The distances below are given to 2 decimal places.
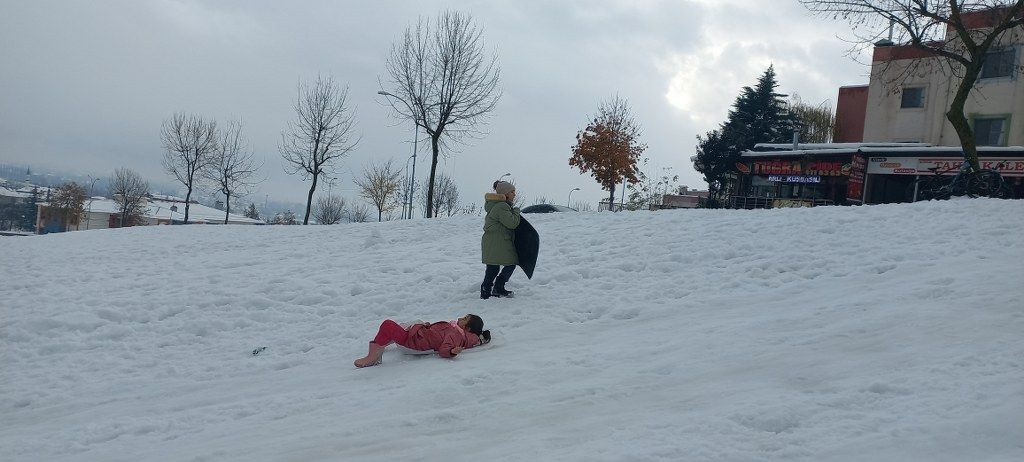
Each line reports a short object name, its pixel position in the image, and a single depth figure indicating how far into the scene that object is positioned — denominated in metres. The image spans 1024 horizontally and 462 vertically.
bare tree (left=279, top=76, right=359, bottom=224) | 34.94
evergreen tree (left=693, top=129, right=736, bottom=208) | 46.88
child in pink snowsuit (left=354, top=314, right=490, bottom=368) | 6.79
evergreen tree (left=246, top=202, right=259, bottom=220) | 110.19
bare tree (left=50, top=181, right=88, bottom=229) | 72.69
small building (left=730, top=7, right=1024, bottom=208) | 29.23
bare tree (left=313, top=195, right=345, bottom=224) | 80.39
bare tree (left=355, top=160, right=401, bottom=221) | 54.78
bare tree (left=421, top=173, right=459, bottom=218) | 62.25
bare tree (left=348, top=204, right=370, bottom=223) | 77.06
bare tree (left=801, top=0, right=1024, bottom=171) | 15.99
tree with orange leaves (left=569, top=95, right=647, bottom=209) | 39.50
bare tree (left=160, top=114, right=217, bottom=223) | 41.81
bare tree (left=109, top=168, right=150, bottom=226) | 69.38
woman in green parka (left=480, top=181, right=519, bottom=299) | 8.95
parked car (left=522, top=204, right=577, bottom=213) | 29.62
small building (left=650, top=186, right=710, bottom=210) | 43.38
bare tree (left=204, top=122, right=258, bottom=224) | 43.28
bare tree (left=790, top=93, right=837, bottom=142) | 49.33
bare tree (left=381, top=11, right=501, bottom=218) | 27.41
